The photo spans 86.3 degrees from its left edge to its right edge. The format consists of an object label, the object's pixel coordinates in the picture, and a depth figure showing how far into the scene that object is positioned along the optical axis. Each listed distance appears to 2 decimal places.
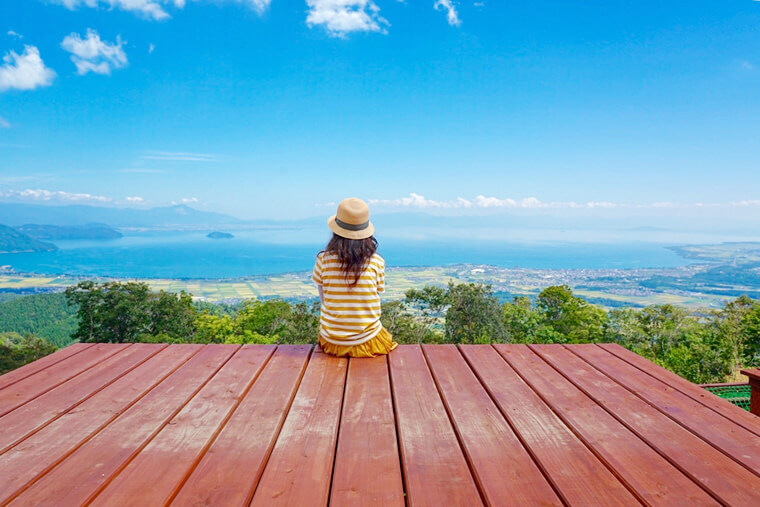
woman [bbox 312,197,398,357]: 2.34
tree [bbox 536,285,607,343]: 9.84
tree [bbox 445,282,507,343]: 8.68
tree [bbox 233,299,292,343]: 9.66
